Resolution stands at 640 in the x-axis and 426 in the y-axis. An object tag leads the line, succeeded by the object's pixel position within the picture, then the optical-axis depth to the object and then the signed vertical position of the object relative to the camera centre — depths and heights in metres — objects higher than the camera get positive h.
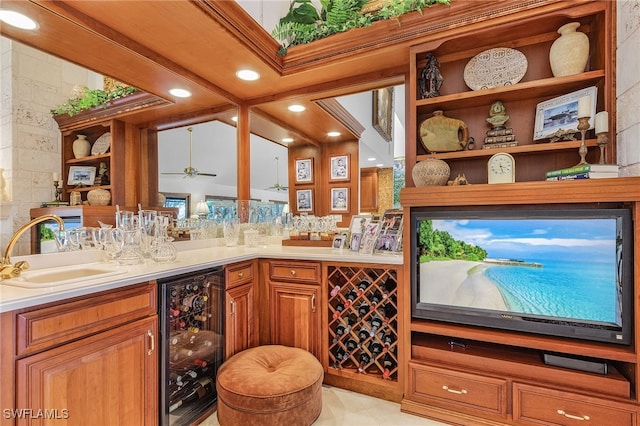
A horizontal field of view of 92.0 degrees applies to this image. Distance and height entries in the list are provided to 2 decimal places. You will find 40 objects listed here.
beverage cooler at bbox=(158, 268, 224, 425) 1.61 -0.78
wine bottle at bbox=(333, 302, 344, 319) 2.19 -0.70
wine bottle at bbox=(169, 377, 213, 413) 1.75 -1.07
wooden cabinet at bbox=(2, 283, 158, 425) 1.09 -0.59
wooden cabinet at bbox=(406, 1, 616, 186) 1.71 +0.75
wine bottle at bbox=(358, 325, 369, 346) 2.18 -0.87
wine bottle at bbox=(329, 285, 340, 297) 2.21 -0.57
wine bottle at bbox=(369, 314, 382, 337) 2.13 -0.78
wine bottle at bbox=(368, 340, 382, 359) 2.14 -0.96
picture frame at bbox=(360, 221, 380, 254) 2.31 -0.20
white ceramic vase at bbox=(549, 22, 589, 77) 1.77 +0.92
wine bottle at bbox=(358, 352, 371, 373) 2.13 -1.05
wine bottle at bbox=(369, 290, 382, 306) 2.15 -0.60
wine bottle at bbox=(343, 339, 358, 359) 2.20 -0.96
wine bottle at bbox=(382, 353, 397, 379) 2.05 -1.05
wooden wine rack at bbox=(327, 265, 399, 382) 2.10 -0.76
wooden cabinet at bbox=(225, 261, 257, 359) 2.05 -0.67
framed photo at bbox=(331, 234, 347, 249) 2.57 -0.25
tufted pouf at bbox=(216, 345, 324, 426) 1.56 -0.93
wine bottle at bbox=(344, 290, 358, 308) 2.19 -0.62
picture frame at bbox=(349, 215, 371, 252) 2.41 -0.14
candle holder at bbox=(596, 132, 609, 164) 1.62 +0.37
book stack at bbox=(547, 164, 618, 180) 1.55 +0.20
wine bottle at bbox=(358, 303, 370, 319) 2.19 -0.70
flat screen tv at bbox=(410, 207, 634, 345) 1.53 -0.33
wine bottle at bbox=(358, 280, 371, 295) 2.17 -0.53
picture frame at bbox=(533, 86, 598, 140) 1.78 +0.59
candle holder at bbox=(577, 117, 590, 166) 1.67 +0.43
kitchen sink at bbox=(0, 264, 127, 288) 1.29 -0.30
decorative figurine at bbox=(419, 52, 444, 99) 2.09 +0.91
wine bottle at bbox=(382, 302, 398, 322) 2.14 -0.69
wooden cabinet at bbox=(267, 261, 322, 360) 2.22 -0.67
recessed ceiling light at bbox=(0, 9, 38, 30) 1.55 +1.00
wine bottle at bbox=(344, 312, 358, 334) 2.21 -0.78
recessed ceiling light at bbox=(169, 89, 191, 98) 2.50 +0.99
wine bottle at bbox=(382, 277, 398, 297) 2.17 -0.52
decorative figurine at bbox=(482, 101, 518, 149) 2.01 +0.53
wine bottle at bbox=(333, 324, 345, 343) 2.22 -0.87
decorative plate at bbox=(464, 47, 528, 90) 1.97 +0.93
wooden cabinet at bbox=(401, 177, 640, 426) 1.50 -0.86
